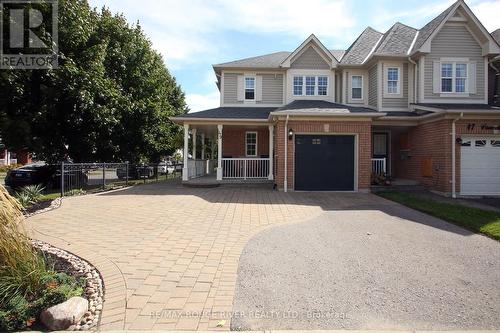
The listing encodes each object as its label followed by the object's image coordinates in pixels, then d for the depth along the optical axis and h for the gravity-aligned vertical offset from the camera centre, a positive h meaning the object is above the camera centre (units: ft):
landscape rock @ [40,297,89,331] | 11.29 -5.19
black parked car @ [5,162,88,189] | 50.87 -1.93
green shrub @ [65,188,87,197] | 42.07 -3.58
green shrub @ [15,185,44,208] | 32.83 -3.35
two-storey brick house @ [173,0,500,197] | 46.83 +7.99
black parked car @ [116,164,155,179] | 62.18 -1.36
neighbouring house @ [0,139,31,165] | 140.81 +1.64
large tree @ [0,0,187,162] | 47.11 +10.44
